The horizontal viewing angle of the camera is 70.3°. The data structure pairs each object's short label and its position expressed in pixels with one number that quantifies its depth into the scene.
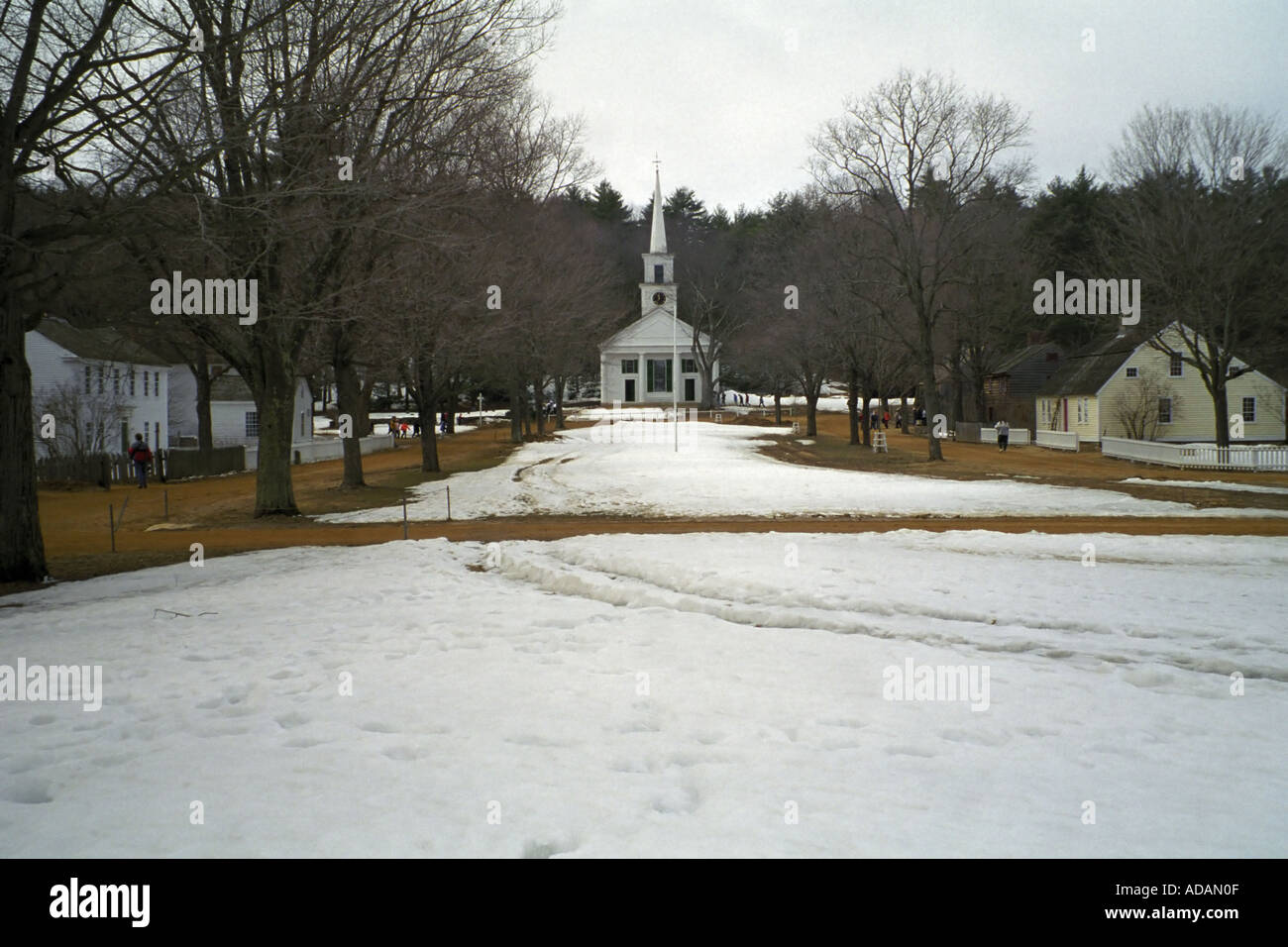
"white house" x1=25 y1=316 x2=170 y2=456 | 37.97
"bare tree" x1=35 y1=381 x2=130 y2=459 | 35.50
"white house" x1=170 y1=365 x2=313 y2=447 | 57.16
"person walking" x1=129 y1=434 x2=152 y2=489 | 33.12
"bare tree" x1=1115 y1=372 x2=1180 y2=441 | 48.44
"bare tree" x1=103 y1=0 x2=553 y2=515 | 14.57
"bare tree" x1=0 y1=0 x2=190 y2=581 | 12.20
